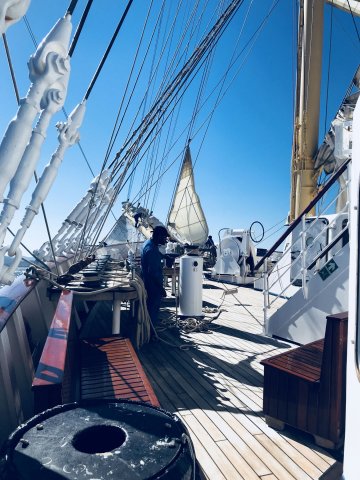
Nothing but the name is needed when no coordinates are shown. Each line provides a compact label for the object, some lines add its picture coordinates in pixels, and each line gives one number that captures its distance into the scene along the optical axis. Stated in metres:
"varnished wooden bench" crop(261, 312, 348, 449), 2.35
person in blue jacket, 4.99
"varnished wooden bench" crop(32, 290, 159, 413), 1.66
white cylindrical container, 5.91
